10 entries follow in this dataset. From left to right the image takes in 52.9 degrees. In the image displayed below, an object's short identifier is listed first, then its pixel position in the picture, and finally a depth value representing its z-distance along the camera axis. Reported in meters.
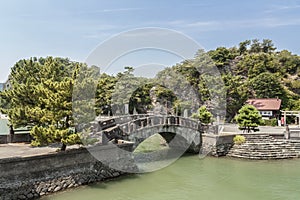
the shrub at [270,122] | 27.16
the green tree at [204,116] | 20.66
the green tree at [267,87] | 35.94
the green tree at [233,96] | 32.06
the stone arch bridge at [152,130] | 14.29
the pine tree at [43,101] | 12.06
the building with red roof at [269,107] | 30.34
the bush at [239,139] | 18.33
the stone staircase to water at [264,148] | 17.52
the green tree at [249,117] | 19.70
